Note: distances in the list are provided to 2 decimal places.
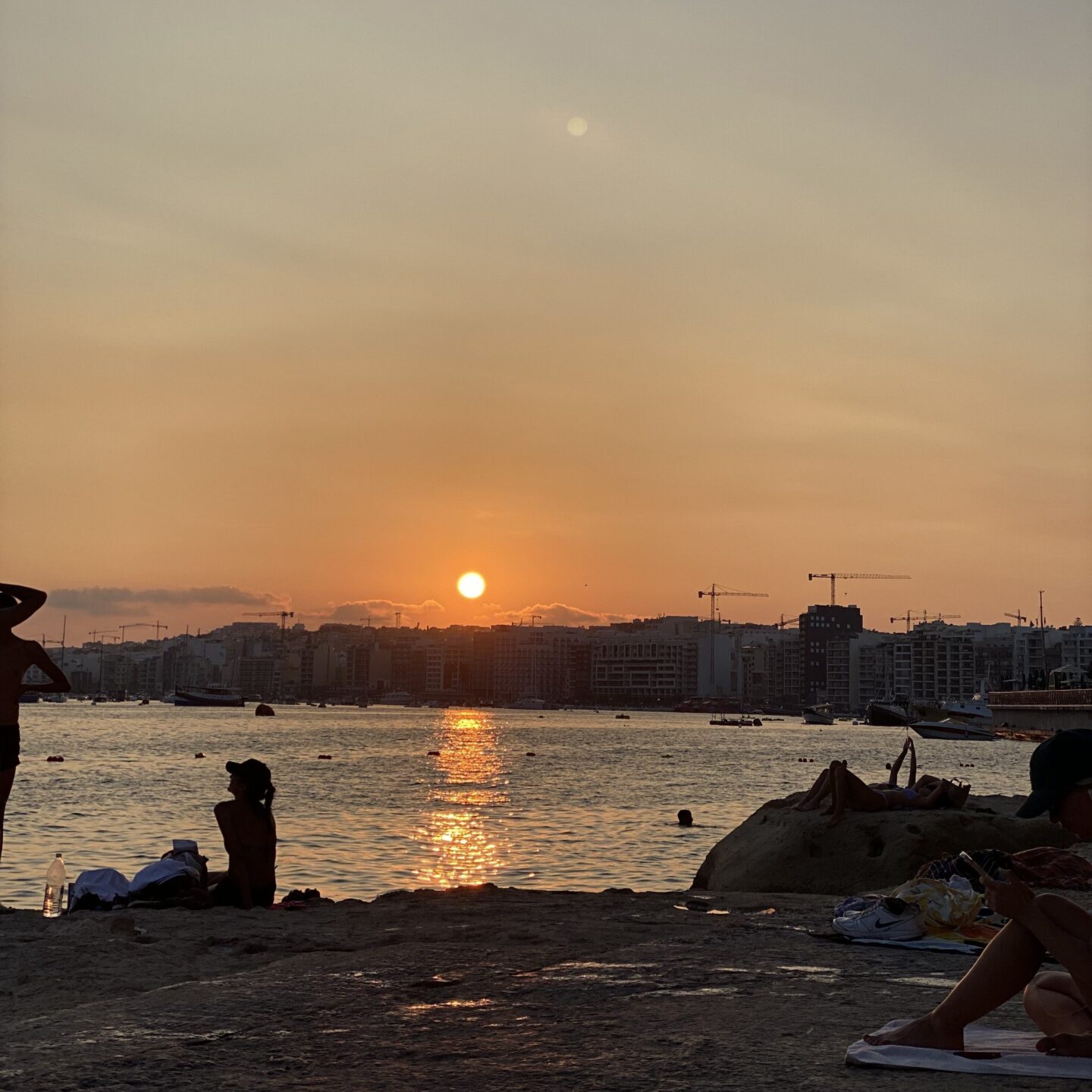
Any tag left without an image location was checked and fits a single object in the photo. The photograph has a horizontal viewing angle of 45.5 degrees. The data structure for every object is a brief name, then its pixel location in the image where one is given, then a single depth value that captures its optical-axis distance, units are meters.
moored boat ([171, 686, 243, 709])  176.88
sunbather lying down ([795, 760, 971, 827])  14.36
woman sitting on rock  11.07
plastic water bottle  11.88
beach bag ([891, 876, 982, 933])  8.54
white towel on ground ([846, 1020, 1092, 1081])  4.79
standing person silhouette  9.76
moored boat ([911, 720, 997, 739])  114.81
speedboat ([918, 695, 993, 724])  119.81
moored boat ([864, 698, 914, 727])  146.88
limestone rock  13.52
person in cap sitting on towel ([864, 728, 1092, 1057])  4.49
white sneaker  8.46
